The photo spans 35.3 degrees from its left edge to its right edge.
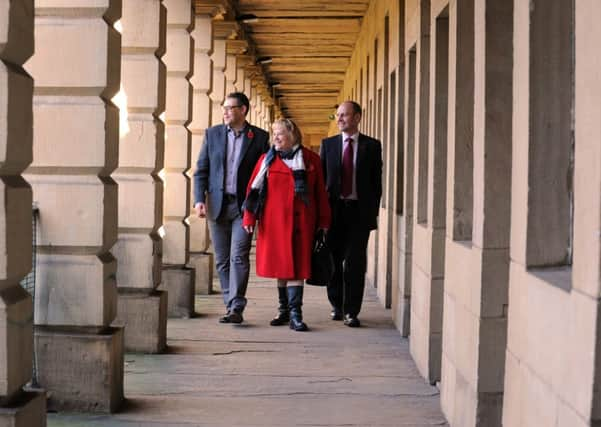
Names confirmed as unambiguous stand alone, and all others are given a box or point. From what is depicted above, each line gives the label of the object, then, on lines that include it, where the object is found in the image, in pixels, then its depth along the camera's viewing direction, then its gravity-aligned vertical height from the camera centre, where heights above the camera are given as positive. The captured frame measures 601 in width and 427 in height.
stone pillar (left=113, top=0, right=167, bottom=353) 7.13 +0.21
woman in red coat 7.93 -0.31
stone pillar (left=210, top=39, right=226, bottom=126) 14.09 +1.29
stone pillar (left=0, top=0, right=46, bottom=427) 3.85 -0.21
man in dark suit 8.30 -0.14
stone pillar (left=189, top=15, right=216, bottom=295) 11.11 +0.65
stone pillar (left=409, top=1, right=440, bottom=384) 6.06 -0.31
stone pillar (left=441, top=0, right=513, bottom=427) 4.31 -0.28
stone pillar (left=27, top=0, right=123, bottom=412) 5.27 -0.20
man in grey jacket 8.30 -0.10
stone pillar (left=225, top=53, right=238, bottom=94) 16.58 +1.69
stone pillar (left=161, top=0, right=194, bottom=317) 9.07 +0.05
